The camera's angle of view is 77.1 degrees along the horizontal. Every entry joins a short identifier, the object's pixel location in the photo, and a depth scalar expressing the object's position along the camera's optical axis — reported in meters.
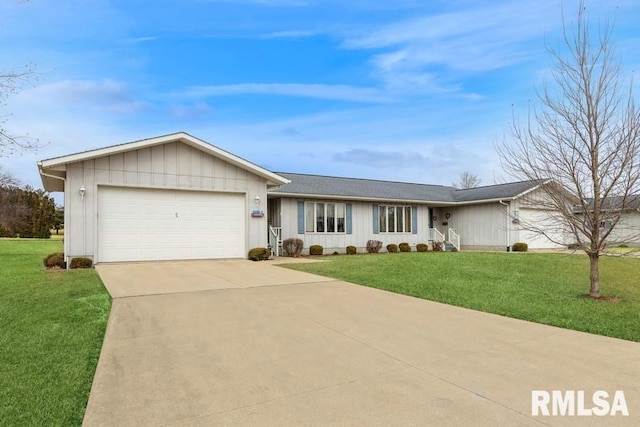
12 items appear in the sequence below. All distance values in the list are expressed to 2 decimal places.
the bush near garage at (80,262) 11.34
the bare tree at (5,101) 6.68
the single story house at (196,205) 11.81
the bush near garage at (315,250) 17.84
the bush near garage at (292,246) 17.02
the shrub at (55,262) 11.62
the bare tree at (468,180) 52.31
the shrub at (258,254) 14.04
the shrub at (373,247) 19.56
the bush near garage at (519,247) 20.05
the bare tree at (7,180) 27.33
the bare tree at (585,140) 7.14
